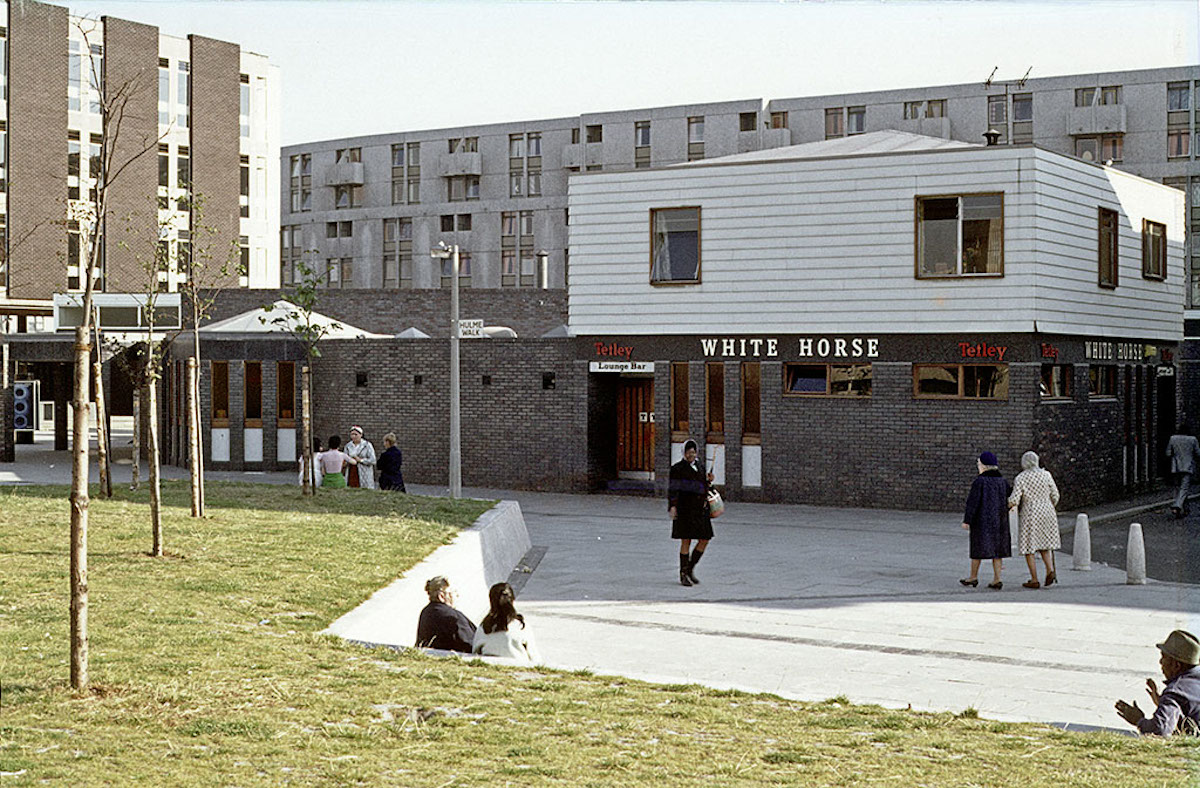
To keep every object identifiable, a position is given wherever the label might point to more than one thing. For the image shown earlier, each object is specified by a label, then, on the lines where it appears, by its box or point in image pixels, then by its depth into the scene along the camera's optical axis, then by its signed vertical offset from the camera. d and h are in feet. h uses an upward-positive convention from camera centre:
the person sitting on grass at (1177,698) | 27.02 -5.73
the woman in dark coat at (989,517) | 54.03 -4.79
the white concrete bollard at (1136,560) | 56.80 -6.71
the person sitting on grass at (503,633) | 33.73 -5.71
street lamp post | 81.56 -0.87
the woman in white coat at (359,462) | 78.84 -4.07
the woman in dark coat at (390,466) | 76.28 -4.16
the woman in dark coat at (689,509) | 54.95 -4.60
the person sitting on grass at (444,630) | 35.09 -5.82
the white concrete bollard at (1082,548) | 60.75 -6.71
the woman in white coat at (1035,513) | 54.70 -4.74
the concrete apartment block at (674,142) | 203.51 +37.35
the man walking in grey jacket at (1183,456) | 85.40 -4.15
